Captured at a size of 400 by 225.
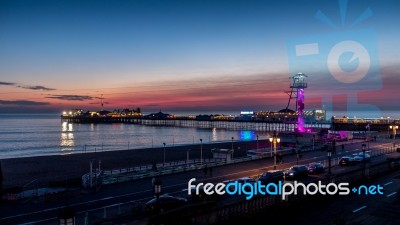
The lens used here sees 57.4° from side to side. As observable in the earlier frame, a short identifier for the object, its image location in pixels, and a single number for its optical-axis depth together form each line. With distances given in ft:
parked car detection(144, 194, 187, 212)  58.08
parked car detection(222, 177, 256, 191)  75.83
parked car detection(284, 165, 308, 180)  90.79
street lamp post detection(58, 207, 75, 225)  30.42
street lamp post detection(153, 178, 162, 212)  42.33
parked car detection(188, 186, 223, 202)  59.72
